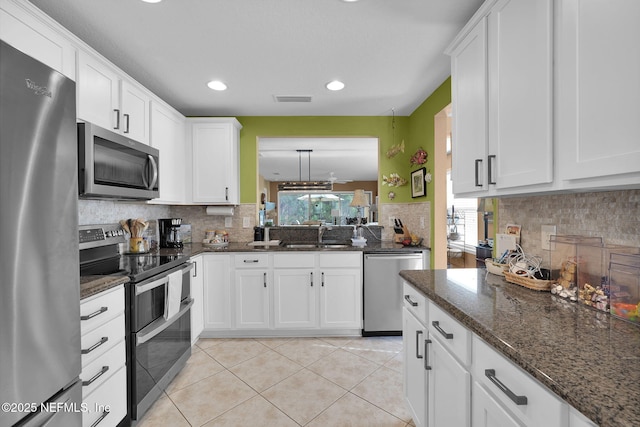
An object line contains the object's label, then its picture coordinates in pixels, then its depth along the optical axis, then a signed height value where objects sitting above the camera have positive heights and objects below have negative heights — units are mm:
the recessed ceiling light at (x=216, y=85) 2519 +1106
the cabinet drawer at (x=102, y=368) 1357 -789
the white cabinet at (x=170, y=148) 2568 +595
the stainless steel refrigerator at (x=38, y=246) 844 -112
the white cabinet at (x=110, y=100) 1748 +765
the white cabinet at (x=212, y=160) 3121 +544
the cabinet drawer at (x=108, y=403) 1384 -973
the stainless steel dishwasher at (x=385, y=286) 2871 -754
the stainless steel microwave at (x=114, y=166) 1665 +298
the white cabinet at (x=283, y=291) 2887 -802
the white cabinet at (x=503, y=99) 1093 +497
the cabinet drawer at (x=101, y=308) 1341 -482
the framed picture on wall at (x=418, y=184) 3059 +281
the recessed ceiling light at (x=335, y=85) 2537 +1109
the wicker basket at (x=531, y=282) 1333 -348
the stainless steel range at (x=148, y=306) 1690 -635
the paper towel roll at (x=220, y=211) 3326 -4
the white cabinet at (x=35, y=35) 1315 +865
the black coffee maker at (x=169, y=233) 2986 -228
